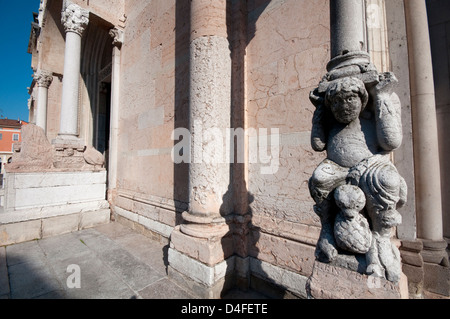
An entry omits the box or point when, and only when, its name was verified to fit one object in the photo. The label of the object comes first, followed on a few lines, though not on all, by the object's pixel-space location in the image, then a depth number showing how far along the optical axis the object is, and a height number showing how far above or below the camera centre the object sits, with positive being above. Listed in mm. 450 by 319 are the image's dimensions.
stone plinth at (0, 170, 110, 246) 3641 -733
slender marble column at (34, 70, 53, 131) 7836 +3077
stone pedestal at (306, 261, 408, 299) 1099 -689
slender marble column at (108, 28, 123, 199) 5219 +1394
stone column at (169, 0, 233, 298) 2352 +235
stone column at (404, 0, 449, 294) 2039 +282
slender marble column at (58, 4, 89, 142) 4930 +2534
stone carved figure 1178 -32
